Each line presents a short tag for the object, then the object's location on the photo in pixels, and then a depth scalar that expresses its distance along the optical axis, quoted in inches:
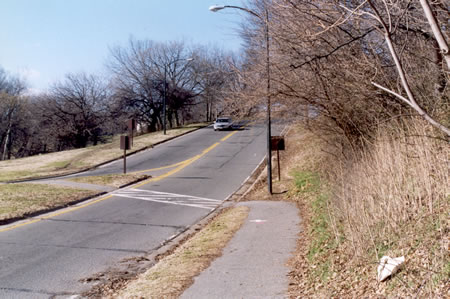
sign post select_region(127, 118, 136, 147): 1038.4
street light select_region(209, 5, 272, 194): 500.4
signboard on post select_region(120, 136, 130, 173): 986.7
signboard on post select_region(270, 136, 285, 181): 705.0
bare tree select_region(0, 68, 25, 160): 2295.8
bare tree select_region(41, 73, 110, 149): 2265.0
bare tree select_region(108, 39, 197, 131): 2193.7
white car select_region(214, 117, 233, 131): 1828.2
